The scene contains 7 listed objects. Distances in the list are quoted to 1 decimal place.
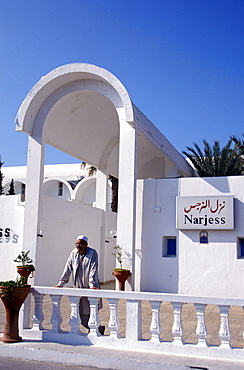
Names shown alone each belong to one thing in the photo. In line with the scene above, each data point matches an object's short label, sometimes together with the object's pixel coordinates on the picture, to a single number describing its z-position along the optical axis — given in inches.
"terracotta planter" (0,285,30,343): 244.1
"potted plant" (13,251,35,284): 400.5
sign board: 461.1
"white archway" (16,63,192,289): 453.4
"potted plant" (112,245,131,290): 430.3
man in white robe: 267.1
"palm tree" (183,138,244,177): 806.5
